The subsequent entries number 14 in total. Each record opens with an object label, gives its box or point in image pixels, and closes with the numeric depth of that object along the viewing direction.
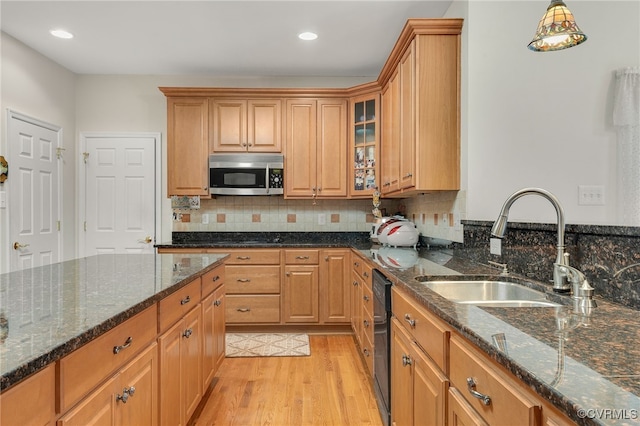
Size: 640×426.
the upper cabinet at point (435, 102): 2.64
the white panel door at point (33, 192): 3.53
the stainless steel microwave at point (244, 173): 4.08
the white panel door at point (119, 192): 4.43
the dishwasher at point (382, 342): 2.02
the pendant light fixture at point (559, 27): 1.56
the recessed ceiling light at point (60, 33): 3.40
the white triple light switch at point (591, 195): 2.52
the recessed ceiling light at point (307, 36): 3.39
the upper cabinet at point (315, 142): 4.15
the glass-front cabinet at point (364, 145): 3.99
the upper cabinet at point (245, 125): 4.11
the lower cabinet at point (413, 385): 1.28
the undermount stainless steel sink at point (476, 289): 1.77
